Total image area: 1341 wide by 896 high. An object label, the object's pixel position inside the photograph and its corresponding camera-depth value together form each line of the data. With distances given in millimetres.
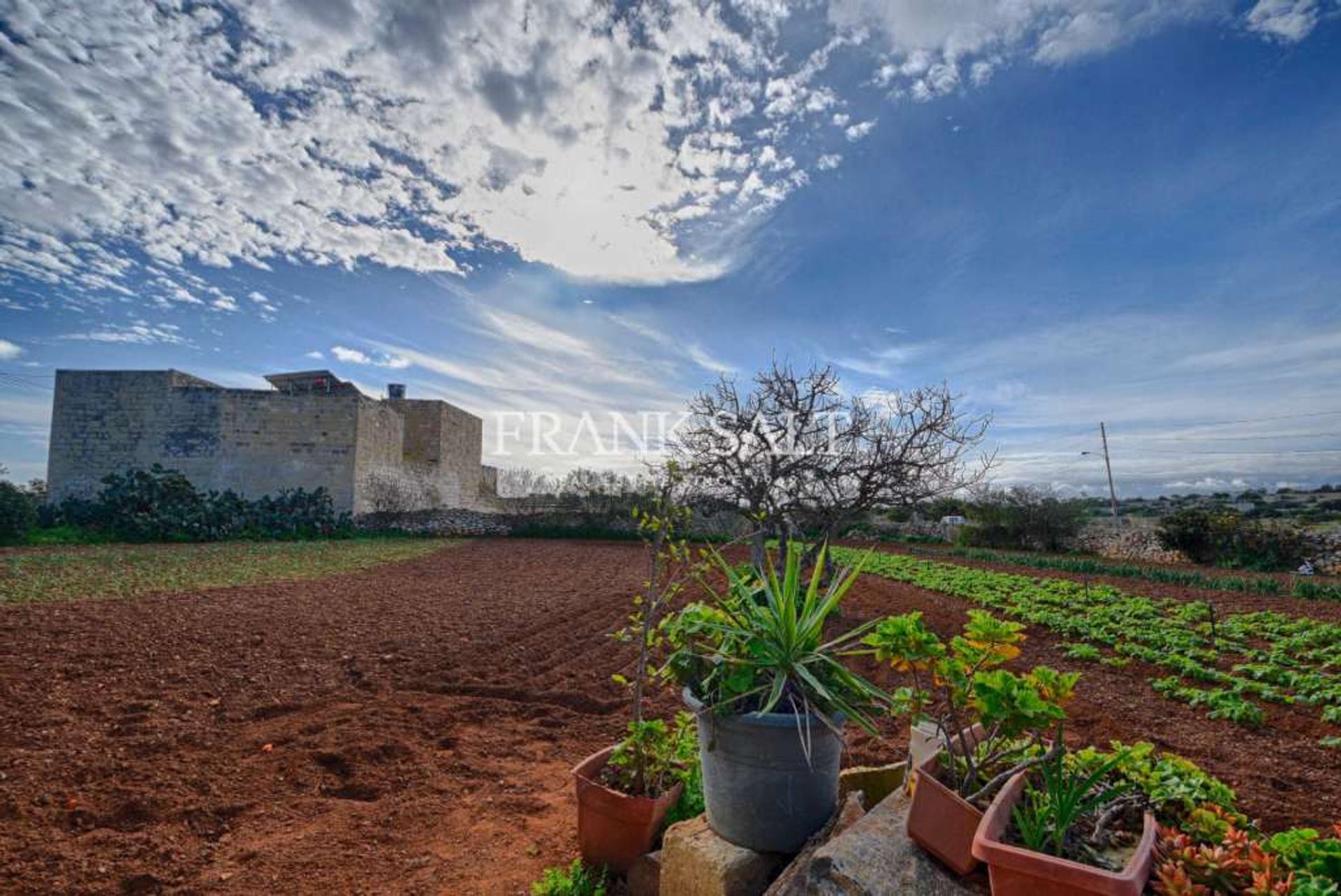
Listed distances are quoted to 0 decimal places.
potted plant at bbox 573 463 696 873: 2520
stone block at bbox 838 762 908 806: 2566
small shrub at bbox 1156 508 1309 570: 15773
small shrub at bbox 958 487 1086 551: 21438
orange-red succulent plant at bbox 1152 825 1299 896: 1376
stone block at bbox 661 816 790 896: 2070
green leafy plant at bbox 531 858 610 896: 2408
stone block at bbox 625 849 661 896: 2424
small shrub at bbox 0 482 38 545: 14203
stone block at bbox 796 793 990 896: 1655
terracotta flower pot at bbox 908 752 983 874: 1670
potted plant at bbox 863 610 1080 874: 1677
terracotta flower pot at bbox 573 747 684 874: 2502
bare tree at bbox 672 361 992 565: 8539
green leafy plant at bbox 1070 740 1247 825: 1771
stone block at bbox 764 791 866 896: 1841
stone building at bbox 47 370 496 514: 18984
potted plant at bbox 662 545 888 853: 2117
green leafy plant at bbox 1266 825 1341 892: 1376
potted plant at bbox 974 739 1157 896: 1402
